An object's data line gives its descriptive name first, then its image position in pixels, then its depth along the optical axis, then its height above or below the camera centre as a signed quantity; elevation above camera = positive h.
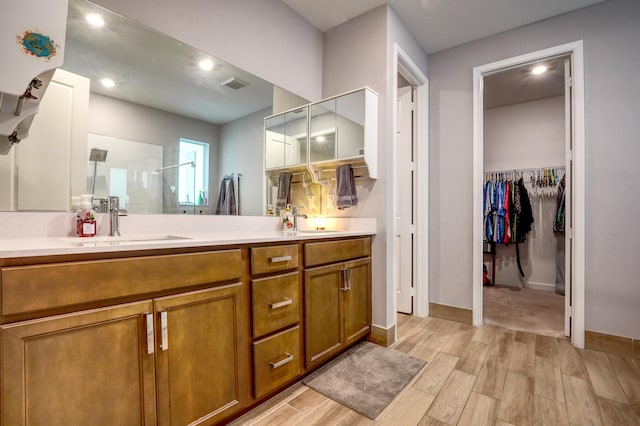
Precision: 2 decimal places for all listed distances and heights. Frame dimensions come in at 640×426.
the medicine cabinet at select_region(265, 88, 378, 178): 2.24 +0.63
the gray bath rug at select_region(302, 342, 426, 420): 1.56 -1.02
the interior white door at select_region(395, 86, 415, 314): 2.96 +0.11
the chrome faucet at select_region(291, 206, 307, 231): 2.26 -0.02
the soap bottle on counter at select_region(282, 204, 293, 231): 2.27 -0.08
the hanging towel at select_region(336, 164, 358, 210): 2.35 +0.19
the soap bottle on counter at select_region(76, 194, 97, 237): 1.31 -0.03
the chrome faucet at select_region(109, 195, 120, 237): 1.41 -0.02
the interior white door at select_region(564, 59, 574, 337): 2.34 +0.07
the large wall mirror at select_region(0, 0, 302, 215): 1.28 +0.46
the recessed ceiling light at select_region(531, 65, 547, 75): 3.01 +1.52
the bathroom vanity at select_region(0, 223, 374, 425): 0.83 -0.43
